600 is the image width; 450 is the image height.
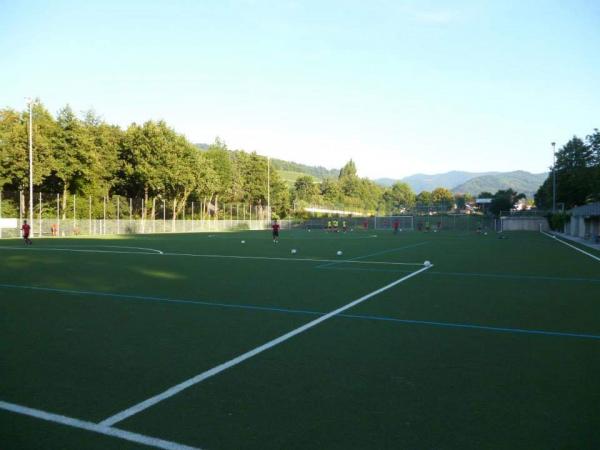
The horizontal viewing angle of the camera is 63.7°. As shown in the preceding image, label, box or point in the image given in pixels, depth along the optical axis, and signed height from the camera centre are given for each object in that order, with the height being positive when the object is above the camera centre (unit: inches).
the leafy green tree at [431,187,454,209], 6712.6 +296.9
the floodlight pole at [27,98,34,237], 1549.0 +54.5
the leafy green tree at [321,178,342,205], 5438.0 +274.2
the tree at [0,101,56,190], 1870.1 +236.9
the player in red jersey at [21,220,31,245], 1165.7 -39.2
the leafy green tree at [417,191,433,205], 6979.3 +276.3
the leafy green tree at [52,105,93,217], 2047.2 +265.4
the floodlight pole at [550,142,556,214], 2484.5 +270.5
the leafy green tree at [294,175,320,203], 5196.9 +303.1
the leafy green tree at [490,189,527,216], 4286.4 +133.0
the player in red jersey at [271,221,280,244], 1358.3 -41.4
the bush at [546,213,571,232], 2016.5 -16.0
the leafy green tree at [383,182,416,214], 7205.7 +321.9
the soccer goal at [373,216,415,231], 3068.4 -37.5
